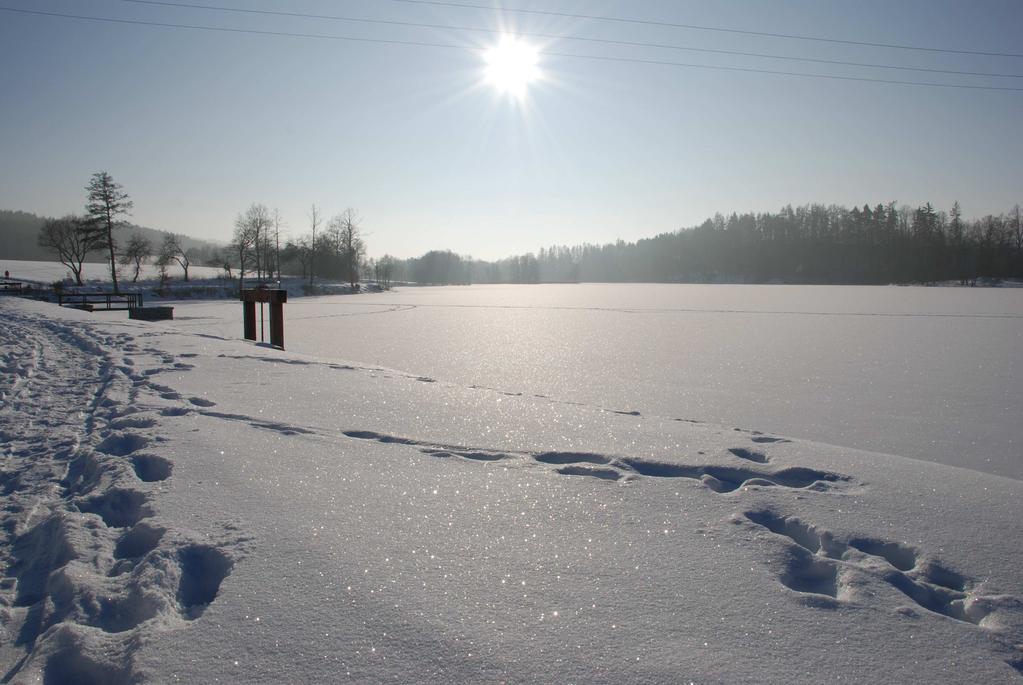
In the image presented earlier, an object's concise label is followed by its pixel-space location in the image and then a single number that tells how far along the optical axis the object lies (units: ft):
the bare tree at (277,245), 186.73
